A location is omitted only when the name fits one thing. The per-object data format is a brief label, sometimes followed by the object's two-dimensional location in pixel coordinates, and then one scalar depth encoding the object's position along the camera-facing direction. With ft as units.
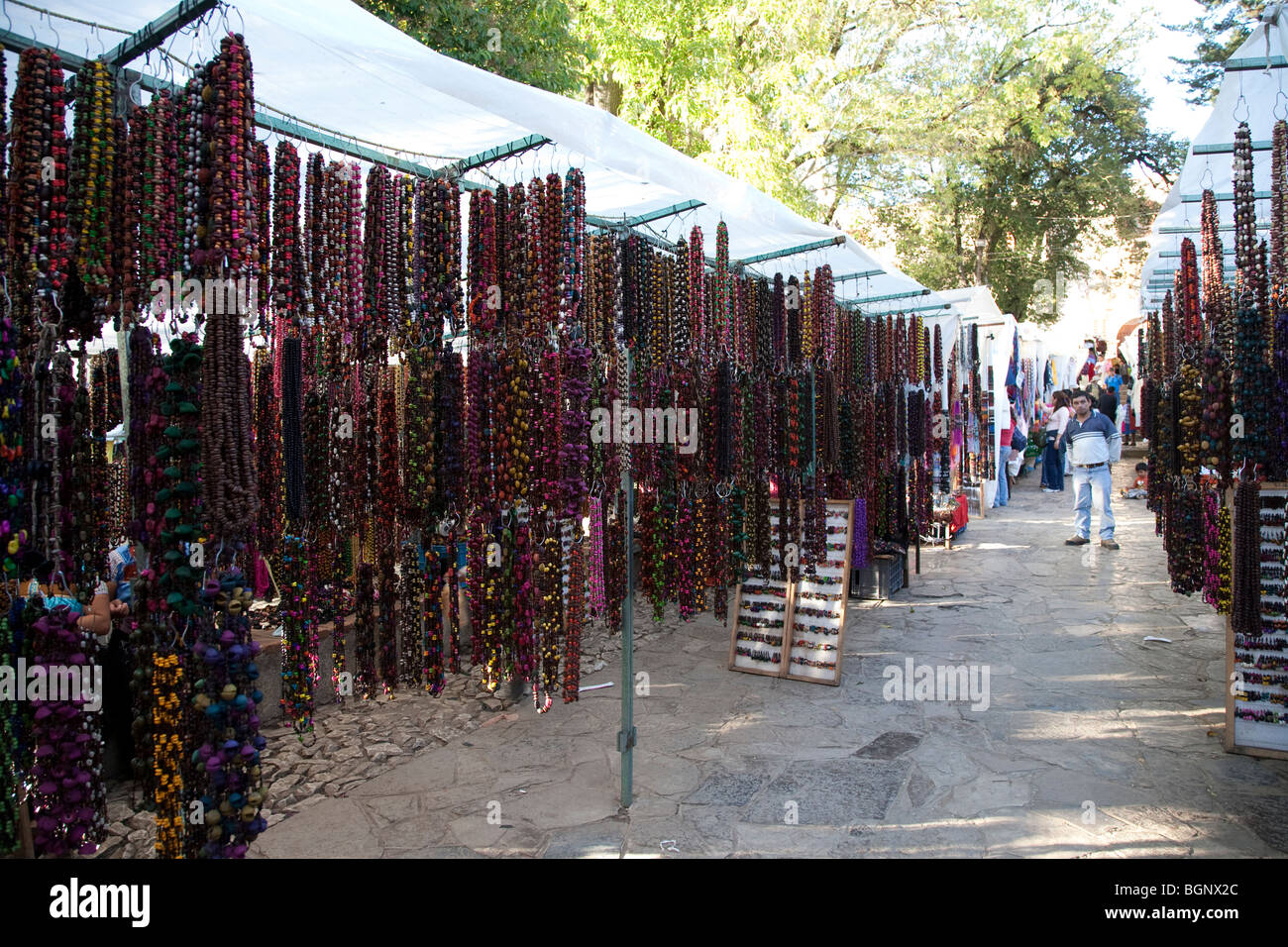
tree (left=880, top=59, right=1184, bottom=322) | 64.44
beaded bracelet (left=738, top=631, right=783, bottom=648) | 18.13
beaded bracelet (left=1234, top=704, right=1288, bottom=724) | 13.28
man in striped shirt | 29.35
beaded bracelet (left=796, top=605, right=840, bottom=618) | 17.84
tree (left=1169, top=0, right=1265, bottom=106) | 56.29
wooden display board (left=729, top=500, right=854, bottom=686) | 17.62
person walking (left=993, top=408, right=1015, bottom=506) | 42.14
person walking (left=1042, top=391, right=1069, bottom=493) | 42.63
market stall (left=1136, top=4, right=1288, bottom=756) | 12.71
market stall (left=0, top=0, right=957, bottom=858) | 7.29
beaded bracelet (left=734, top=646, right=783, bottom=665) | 18.07
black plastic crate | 24.43
